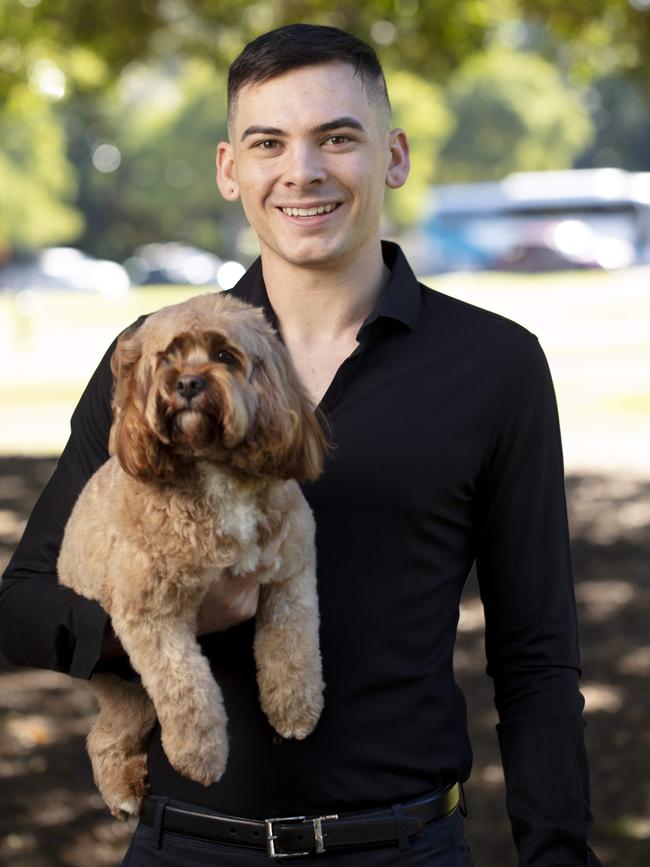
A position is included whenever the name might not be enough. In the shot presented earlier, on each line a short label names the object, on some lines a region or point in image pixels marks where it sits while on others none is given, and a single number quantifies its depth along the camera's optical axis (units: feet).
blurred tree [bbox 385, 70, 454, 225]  272.31
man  10.23
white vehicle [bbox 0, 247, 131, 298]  252.01
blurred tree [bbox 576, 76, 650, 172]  351.25
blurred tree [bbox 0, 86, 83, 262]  266.77
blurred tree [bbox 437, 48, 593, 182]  322.55
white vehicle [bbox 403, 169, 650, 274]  256.73
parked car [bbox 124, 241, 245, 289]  259.99
